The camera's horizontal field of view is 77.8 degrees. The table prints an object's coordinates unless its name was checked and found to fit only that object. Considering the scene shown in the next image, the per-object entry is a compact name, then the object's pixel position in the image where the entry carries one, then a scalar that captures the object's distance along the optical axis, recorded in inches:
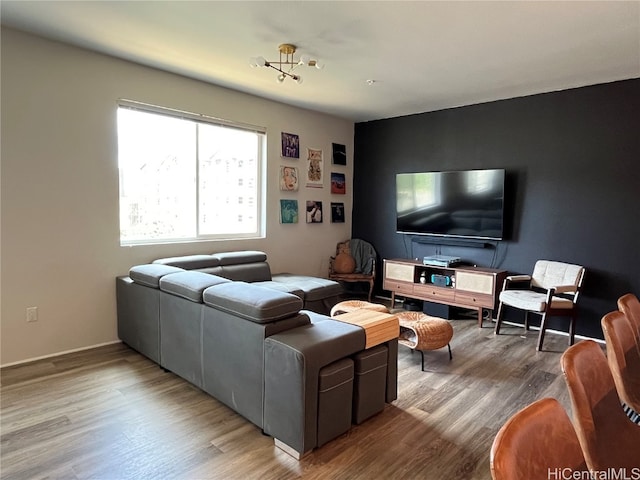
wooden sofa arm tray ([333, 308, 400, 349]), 93.2
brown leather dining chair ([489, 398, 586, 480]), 32.4
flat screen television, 177.3
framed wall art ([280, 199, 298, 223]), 197.9
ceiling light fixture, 119.8
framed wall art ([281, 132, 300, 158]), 195.8
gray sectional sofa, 79.6
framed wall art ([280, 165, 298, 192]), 195.9
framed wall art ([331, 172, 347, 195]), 225.0
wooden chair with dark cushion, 215.5
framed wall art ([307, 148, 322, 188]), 209.8
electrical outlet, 124.0
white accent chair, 146.6
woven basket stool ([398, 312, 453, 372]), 123.0
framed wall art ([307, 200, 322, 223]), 211.9
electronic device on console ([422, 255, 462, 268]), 186.1
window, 147.4
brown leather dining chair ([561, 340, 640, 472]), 42.3
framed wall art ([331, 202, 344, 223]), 226.7
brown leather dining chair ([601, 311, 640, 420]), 57.9
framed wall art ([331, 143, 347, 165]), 223.8
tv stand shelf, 172.6
